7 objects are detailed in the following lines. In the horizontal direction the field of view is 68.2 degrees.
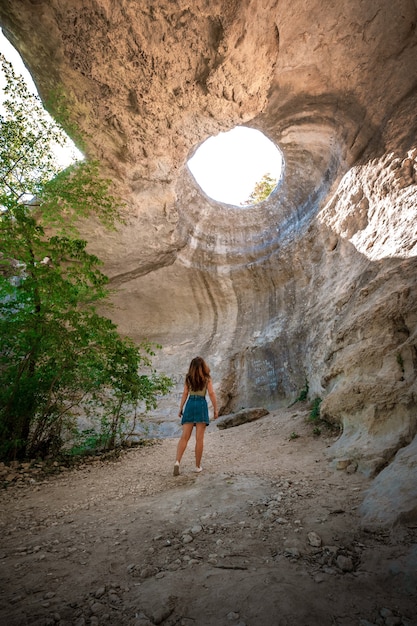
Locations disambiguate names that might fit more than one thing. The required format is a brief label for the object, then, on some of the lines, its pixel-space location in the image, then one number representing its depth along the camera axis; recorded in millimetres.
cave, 4930
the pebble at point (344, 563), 1878
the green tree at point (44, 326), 4387
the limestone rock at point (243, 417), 8227
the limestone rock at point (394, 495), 2254
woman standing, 4145
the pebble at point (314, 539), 2150
